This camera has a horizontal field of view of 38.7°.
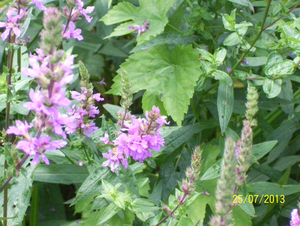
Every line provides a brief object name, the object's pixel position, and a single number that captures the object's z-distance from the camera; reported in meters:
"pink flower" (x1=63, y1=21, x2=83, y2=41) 0.42
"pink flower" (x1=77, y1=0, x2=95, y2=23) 0.42
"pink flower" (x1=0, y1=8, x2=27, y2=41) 0.40
